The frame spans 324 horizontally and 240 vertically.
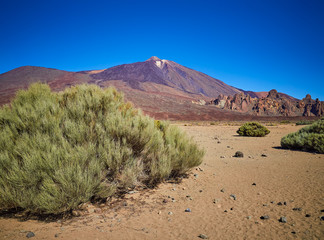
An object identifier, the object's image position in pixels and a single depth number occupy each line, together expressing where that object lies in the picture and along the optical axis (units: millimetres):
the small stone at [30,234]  2604
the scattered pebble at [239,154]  7895
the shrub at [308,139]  8078
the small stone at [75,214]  3158
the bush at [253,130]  15203
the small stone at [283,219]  2930
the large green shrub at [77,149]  2994
